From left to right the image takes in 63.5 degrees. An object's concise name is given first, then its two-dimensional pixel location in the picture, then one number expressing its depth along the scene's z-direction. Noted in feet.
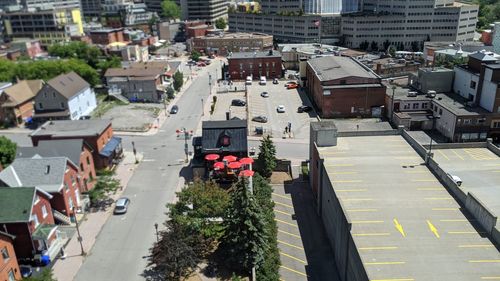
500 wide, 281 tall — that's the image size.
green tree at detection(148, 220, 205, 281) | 106.73
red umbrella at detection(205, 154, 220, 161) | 163.12
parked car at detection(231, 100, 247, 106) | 267.59
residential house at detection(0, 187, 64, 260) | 118.73
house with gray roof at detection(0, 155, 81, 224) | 135.74
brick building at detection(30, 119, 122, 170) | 175.11
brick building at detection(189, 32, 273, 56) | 440.04
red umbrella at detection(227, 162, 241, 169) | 156.04
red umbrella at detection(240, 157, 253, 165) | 157.89
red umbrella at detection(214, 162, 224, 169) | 158.19
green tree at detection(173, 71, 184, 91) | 311.47
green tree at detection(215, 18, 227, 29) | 589.32
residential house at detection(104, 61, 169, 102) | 284.00
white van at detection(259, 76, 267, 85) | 319.47
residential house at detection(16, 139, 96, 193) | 153.38
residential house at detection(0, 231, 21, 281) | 105.40
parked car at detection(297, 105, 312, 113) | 251.80
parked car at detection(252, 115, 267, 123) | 235.20
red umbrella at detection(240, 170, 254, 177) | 144.34
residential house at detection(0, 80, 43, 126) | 245.67
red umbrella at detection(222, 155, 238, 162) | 161.17
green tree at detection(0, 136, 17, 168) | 171.83
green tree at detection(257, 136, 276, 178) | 164.76
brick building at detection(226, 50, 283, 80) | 331.77
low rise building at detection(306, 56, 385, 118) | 232.53
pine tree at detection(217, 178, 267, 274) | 108.58
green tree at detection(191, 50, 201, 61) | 428.97
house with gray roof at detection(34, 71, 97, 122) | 240.32
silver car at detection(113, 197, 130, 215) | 147.54
